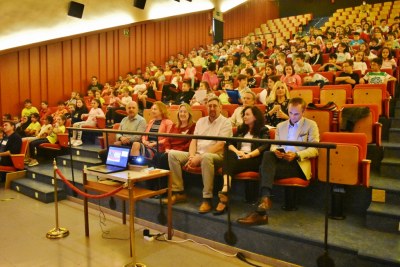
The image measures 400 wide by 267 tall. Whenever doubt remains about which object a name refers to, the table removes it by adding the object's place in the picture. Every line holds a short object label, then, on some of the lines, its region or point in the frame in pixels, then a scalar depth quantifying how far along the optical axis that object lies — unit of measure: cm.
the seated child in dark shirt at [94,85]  927
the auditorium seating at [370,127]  343
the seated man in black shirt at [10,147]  551
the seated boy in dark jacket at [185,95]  626
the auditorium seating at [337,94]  418
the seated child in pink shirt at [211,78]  665
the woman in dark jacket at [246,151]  308
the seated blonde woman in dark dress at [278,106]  394
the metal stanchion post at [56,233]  335
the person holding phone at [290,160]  281
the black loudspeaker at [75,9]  830
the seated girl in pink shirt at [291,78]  524
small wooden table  269
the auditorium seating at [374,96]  400
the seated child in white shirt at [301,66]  592
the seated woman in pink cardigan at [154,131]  390
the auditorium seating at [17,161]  552
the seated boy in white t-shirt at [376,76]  478
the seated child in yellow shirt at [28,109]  789
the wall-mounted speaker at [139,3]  988
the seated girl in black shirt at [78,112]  681
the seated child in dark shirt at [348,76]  498
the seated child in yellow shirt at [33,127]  685
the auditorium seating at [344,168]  271
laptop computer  320
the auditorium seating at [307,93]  430
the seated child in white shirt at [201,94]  563
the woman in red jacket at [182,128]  384
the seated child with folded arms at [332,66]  586
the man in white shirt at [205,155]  317
